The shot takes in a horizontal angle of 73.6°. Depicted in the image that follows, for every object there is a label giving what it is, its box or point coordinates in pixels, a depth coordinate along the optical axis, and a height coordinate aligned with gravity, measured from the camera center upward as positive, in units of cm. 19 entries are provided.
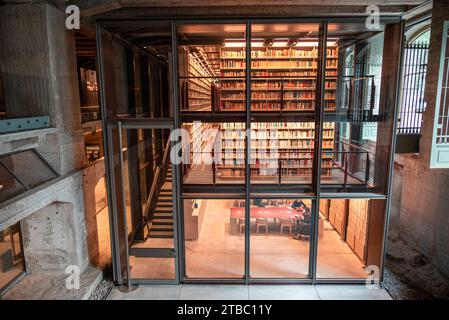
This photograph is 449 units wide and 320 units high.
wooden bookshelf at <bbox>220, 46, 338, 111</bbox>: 728 +80
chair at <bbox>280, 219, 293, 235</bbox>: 791 -294
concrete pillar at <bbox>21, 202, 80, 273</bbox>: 529 -226
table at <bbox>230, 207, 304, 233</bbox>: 791 -273
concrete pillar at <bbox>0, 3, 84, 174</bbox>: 465 +71
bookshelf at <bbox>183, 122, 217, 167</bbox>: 795 -73
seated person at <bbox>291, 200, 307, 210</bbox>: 823 -256
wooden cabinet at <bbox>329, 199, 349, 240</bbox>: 754 -275
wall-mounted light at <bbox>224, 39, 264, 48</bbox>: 685 +157
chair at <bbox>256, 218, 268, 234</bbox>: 799 -295
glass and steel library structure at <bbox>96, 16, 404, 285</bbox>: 534 -87
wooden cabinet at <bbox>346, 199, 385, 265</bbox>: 579 -251
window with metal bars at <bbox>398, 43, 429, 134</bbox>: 834 +68
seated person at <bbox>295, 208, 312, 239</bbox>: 771 -299
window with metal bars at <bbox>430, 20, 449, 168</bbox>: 551 -18
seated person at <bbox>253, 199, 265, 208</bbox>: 864 -263
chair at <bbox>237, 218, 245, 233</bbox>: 806 -297
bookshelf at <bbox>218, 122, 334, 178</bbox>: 777 -85
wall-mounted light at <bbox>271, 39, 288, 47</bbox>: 669 +155
